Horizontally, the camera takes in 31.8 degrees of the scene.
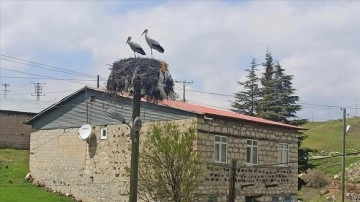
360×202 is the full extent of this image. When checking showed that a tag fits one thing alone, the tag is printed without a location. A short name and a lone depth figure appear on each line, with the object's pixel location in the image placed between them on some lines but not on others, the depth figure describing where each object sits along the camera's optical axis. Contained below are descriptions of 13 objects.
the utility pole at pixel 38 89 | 93.56
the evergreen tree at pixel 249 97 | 52.81
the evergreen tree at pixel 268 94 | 48.69
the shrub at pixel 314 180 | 56.50
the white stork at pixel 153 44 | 21.50
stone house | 28.33
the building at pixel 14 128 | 48.41
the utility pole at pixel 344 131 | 33.24
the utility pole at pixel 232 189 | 20.77
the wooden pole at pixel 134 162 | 18.83
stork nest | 20.59
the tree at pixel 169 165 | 25.94
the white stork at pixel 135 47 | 21.50
